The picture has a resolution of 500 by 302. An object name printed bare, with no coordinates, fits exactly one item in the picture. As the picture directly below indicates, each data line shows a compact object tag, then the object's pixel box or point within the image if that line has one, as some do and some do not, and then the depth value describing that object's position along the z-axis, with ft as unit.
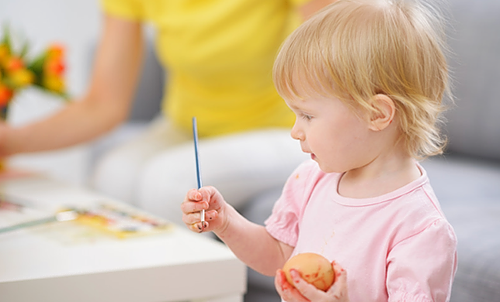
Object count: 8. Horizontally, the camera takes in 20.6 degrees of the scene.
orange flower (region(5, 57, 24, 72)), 7.69
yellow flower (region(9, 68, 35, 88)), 7.69
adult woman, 6.88
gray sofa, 5.19
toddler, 4.35
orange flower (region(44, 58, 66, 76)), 8.04
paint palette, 5.55
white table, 4.89
